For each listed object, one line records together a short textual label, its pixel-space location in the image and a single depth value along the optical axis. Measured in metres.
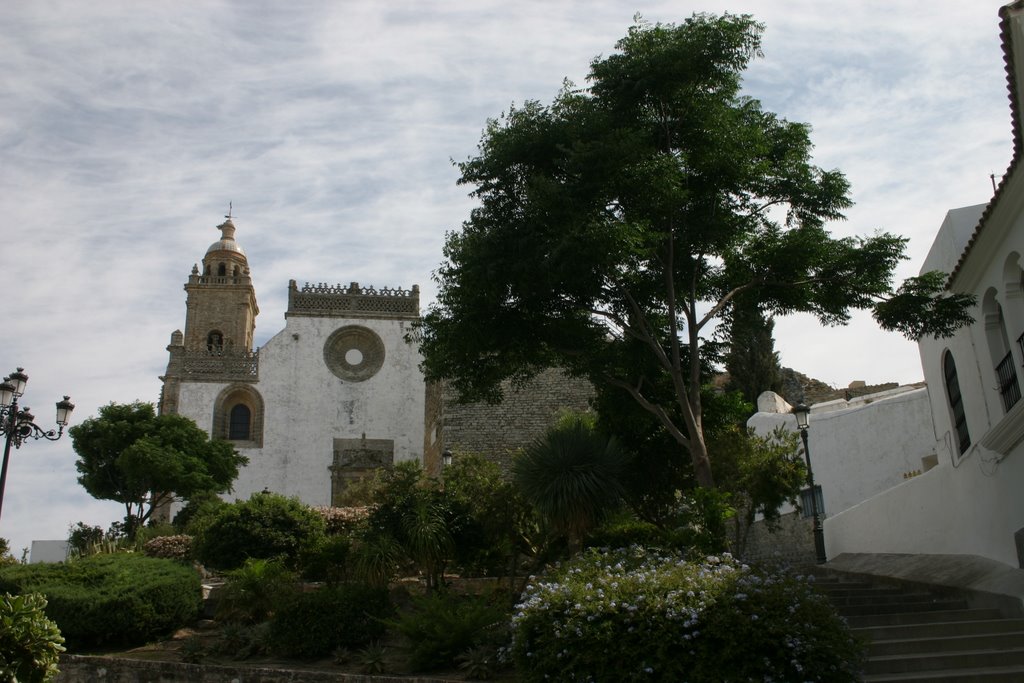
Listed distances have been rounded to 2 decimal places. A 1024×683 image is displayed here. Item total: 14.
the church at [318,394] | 38.84
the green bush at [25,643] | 7.92
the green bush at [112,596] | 12.29
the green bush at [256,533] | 16.09
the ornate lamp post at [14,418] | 13.47
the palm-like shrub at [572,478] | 12.38
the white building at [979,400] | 11.02
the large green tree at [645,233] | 12.20
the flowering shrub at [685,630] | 7.86
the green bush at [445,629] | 10.68
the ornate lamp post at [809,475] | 16.50
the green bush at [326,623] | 11.81
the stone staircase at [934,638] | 8.63
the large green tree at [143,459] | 31.19
